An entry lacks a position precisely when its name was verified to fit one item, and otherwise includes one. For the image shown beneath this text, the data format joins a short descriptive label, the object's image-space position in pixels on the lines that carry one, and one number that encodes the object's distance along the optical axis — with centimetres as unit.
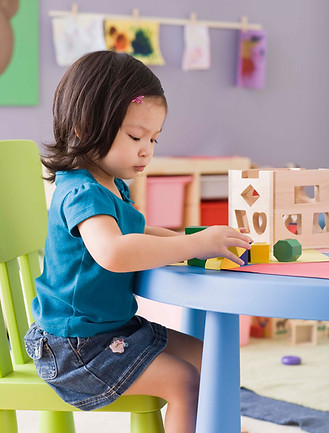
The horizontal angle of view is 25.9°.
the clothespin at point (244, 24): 370
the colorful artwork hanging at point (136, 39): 337
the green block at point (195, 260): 108
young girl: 106
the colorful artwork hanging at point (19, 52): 310
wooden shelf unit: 304
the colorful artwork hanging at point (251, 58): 370
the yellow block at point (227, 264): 106
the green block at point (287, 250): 114
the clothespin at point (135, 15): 341
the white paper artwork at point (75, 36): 324
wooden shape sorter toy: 130
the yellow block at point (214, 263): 106
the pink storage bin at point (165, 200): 311
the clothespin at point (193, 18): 356
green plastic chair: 115
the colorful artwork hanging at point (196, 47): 354
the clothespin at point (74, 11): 328
